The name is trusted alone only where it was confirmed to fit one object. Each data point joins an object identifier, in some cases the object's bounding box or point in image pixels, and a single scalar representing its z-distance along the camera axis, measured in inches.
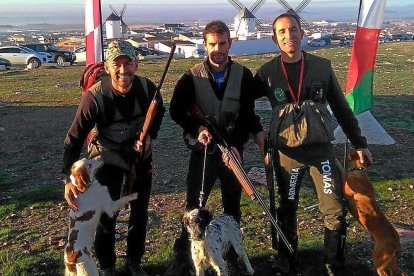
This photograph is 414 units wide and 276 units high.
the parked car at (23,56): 1519.4
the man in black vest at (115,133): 187.8
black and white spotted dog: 192.2
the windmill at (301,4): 2984.7
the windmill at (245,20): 3484.3
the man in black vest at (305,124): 199.8
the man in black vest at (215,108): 198.4
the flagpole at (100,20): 258.0
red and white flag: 260.5
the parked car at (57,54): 1561.0
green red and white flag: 285.3
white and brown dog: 180.7
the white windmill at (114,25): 3260.3
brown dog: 199.3
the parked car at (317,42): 2965.1
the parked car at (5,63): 1398.9
